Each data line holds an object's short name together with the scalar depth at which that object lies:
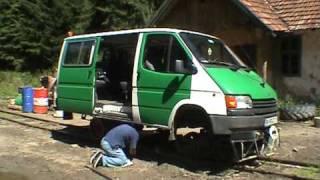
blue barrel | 14.87
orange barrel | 14.72
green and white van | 7.28
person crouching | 7.91
